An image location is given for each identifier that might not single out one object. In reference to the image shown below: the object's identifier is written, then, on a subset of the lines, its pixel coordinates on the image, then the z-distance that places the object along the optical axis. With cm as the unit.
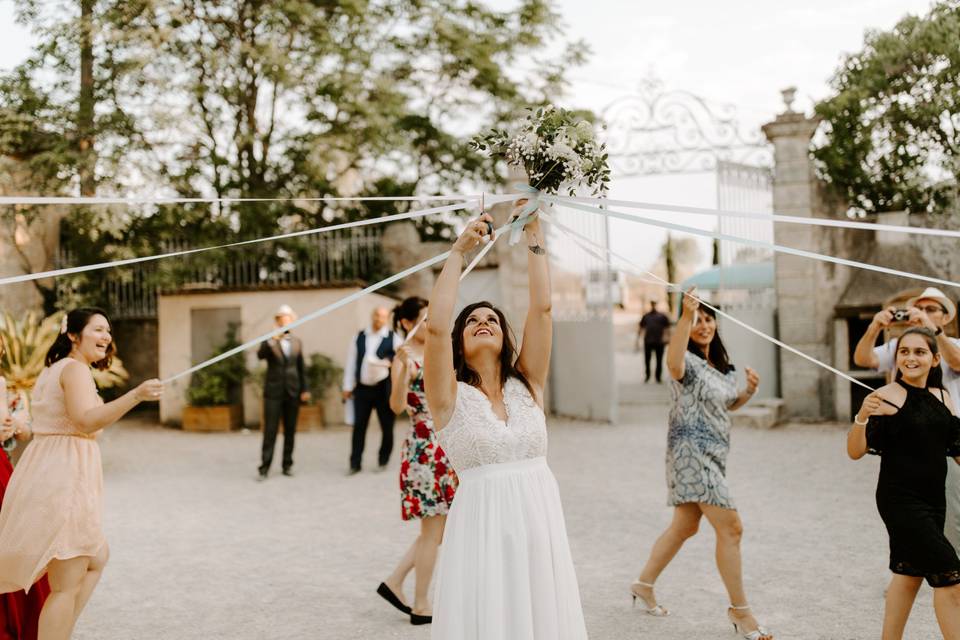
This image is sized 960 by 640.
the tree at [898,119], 1375
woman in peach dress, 381
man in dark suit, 1011
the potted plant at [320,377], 1427
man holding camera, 446
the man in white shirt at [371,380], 1019
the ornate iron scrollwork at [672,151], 1434
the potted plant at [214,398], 1434
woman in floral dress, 509
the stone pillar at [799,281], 1362
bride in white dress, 309
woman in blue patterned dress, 463
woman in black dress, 382
